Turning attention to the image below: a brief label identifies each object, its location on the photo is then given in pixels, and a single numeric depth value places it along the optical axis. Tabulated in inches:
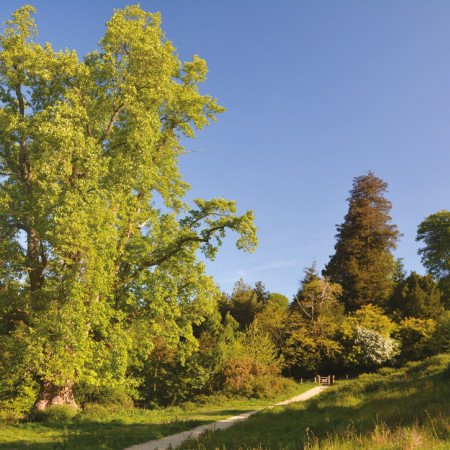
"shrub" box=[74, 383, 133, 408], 790.5
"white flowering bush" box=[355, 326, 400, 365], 1237.1
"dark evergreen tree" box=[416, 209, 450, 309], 1791.3
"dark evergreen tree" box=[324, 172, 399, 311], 1576.0
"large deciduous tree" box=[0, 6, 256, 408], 566.3
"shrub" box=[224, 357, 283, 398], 961.5
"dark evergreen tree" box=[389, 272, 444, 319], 1379.2
